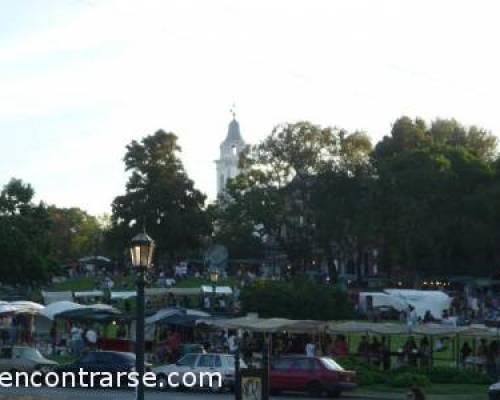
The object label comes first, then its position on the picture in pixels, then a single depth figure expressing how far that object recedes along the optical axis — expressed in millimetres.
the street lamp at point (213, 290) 55672
